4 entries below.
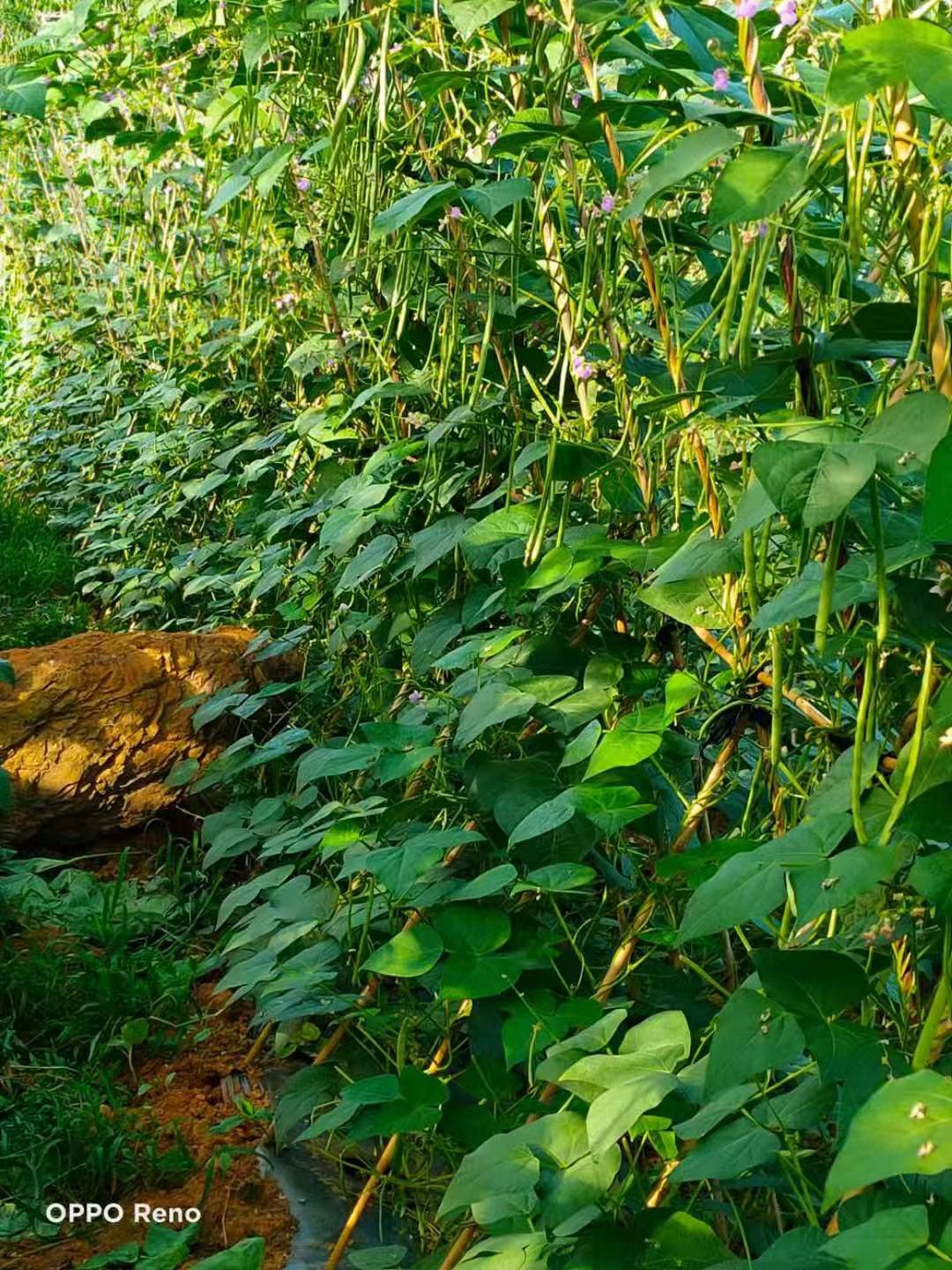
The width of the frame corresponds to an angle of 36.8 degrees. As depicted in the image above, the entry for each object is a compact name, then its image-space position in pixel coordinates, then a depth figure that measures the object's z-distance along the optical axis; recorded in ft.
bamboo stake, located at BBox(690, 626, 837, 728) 3.80
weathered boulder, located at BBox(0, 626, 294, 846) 8.09
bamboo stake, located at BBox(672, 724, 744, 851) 4.08
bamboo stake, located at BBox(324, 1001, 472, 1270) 4.77
